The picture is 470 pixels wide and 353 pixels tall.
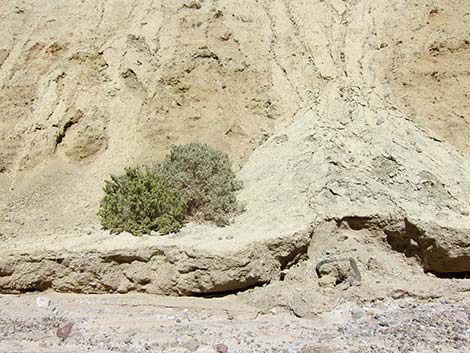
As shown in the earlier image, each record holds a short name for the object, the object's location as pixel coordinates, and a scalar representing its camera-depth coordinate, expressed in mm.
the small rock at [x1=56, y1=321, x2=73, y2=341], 5102
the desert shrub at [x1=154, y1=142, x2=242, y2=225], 6828
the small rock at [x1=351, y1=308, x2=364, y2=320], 5504
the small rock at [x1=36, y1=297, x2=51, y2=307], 5957
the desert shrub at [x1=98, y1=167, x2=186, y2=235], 6562
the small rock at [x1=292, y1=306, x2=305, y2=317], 5586
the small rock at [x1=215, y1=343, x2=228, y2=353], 4805
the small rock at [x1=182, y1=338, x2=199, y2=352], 4848
